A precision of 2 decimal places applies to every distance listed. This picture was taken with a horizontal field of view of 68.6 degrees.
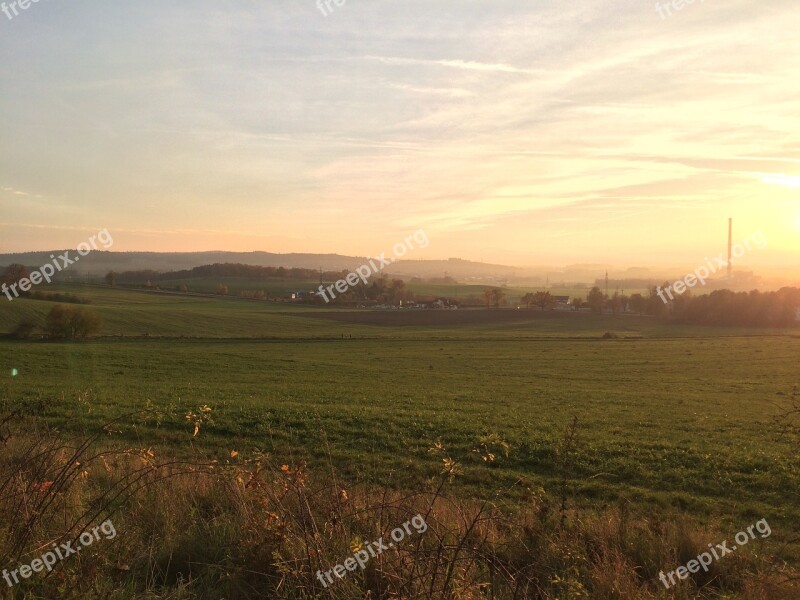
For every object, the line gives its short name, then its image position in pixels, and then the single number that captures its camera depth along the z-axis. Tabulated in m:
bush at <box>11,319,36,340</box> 48.62
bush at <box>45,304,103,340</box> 50.44
